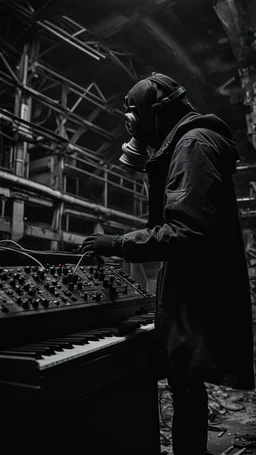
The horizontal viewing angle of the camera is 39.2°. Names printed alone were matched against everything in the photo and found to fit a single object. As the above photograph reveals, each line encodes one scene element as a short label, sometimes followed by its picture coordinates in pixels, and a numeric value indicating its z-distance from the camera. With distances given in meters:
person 1.44
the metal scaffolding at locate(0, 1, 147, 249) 5.16
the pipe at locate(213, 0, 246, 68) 4.09
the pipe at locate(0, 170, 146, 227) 4.82
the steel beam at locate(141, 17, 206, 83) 5.33
